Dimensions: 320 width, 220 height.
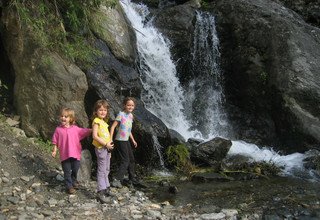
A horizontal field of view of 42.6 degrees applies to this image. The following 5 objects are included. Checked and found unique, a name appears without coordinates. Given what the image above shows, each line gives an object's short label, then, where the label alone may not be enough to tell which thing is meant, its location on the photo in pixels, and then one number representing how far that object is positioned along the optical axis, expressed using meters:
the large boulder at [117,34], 10.77
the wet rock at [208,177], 9.17
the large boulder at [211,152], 10.34
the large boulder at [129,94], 9.39
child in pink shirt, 6.99
